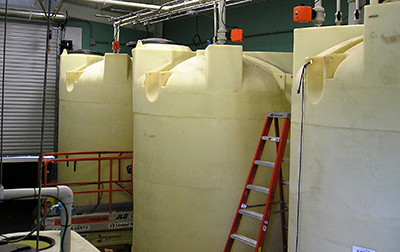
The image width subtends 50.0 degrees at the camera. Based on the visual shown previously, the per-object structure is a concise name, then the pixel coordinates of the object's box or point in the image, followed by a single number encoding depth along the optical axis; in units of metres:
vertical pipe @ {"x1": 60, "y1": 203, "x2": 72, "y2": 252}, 2.68
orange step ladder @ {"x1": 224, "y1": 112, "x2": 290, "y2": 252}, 4.20
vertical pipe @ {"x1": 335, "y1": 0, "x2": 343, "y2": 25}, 4.15
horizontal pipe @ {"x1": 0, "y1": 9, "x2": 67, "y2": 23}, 8.63
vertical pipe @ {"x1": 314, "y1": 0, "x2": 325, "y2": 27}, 4.04
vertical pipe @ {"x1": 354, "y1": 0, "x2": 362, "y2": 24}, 4.06
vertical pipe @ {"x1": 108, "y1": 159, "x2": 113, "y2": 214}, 6.43
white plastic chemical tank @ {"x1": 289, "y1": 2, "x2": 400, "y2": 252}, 2.77
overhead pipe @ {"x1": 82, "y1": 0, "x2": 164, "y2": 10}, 8.34
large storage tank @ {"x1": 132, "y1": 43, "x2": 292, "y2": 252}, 4.71
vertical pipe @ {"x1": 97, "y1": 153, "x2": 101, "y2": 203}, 6.67
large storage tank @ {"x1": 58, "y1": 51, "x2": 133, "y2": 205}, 7.16
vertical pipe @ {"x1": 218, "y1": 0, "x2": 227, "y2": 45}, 5.27
